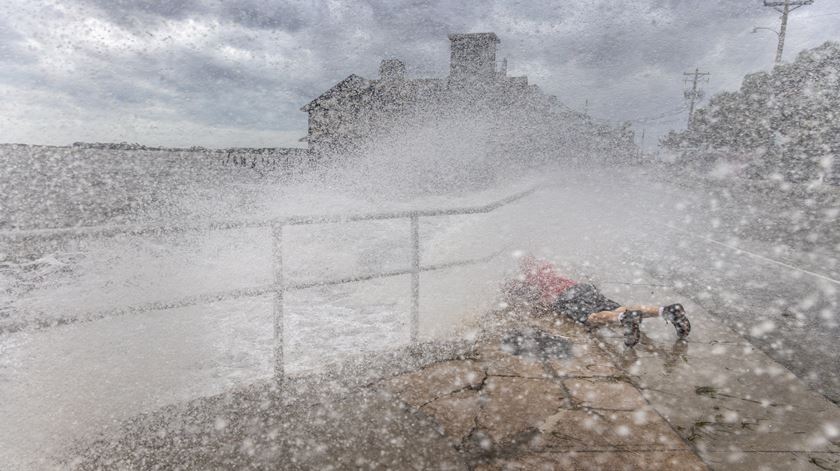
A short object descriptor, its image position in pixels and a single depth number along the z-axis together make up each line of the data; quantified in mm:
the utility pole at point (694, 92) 49500
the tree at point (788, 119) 22922
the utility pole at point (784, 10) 27656
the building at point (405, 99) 28188
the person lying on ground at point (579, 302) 3228
